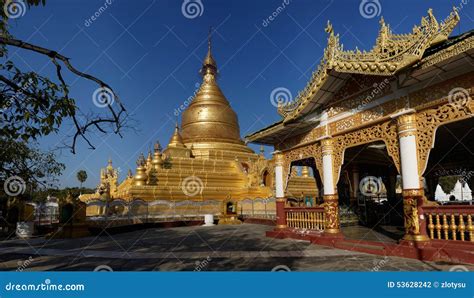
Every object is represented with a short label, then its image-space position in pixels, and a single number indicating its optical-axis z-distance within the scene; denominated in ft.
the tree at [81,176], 256.11
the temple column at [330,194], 32.76
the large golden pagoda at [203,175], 71.15
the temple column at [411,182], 24.34
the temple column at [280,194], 40.68
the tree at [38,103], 10.34
